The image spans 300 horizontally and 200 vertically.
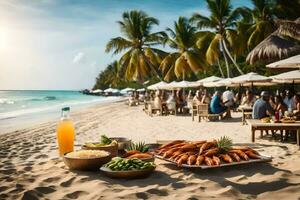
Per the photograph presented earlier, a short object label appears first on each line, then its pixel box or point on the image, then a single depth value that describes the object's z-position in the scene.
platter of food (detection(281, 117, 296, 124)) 6.21
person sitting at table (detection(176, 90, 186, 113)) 14.20
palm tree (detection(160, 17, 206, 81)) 23.79
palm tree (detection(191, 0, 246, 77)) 22.57
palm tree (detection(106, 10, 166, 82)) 24.37
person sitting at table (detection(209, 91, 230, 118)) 10.68
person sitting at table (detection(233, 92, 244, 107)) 15.62
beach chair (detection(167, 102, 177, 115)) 13.79
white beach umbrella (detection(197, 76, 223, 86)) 16.25
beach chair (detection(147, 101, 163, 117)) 13.96
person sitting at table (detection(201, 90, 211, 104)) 12.07
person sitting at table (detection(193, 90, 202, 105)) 12.62
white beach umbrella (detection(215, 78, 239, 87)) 13.07
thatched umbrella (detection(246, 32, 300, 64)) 15.76
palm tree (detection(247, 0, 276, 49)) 20.55
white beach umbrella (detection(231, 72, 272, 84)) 11.92
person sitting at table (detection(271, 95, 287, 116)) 7.47
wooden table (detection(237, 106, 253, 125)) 9.50
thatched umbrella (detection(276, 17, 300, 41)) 11.51
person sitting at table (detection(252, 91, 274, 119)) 7.39
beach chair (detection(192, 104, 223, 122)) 10.60
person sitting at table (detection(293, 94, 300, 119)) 6.81
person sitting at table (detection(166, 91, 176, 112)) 13.81
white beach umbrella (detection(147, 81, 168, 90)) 18.91
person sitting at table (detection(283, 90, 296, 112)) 7.73
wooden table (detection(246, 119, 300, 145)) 6.07
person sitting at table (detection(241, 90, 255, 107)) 11.40
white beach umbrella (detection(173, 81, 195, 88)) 16.56
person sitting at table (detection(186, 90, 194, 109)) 13.72
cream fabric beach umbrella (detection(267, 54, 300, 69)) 6.46
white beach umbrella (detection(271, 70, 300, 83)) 8.07
